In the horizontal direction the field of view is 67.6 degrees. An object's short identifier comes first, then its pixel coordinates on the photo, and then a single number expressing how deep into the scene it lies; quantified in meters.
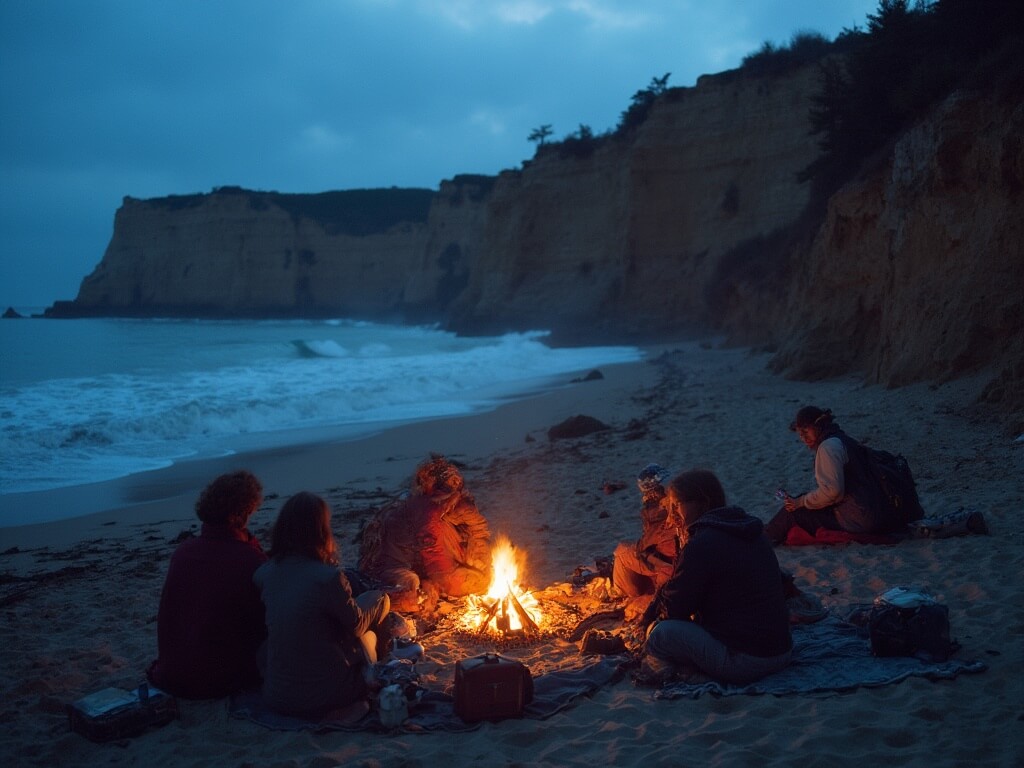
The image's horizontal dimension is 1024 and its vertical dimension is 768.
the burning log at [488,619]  4.69
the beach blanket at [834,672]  3.58
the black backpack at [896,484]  5.57
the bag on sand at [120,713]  3.57
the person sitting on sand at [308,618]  3.54
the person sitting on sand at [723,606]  3.59
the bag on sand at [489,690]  3.56
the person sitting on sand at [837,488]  5.46
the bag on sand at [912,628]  3.75
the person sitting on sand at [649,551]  4.58
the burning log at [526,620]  4.63
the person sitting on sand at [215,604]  3.71
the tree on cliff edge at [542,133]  55.56
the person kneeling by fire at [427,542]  5.04
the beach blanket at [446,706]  3.57
